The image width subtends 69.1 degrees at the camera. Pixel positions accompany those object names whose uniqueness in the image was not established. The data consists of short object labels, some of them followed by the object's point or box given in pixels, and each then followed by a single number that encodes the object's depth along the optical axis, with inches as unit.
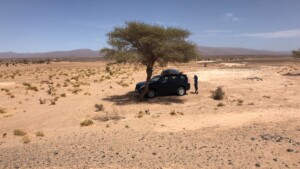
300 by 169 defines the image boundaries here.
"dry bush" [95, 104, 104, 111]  487.5
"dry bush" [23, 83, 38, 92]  771.8
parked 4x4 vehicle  592.6
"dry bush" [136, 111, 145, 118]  427.2
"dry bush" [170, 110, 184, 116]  436.8
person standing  634.5
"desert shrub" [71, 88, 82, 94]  710.2
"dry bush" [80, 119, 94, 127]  384.9
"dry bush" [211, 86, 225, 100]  563.2
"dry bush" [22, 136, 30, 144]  312.6
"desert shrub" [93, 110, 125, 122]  414.2
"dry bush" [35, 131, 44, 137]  337.4
